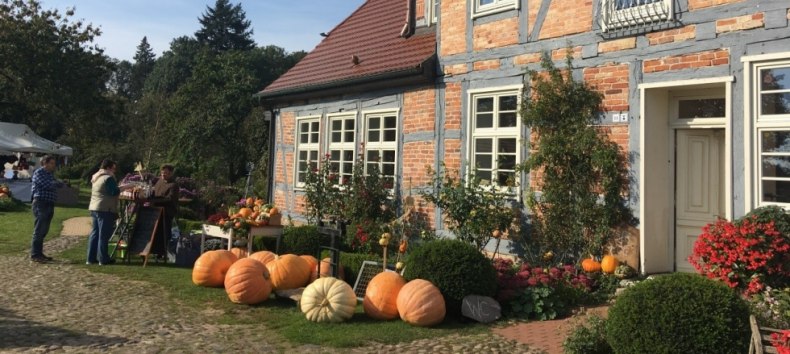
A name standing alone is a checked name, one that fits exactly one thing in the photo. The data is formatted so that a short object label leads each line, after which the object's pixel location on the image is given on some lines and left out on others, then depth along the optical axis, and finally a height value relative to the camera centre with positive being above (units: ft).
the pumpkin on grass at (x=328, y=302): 20.16 -3.35
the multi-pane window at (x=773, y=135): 20.79 +2.75
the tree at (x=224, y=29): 216.39 +59.88
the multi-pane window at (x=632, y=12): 24.08 +8.01
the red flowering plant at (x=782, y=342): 11.70 -2.51
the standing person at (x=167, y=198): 32.35 -0.18
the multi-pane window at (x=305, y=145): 43.32 +3.92
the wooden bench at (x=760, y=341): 12.78 -2.70
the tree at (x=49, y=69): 93.61 +19.21
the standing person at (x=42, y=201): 31.09 -0.52
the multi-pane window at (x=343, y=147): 39.81 +3.52
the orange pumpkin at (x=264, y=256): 27.07 -2.61
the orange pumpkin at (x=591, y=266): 24.50 -2.27
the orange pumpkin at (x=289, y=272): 24.35 -2.93
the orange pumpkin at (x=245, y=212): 30.16 -0.73
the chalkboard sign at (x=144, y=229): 31.63 -1.82
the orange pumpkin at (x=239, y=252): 29.45 -2.65
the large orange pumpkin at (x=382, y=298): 20.68 -3.24
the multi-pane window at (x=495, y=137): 29.71 +3.40
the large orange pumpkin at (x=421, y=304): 19.79 -3.29
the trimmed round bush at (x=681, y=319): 13.99 -2.50
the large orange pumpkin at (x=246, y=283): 22.63 -3.19
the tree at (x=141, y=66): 277.23 +58.62
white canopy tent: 84.12 +6.94
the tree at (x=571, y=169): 24.94 +1.68
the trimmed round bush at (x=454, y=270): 20.98 -2.29
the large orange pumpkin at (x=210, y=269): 25.91 -3.09
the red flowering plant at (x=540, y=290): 21.25 -2.97
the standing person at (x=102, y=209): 30.68 -0.84
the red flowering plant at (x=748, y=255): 18.84 -1.27
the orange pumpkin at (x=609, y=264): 24.09 -2.14
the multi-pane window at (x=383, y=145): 36.37 +3.45
